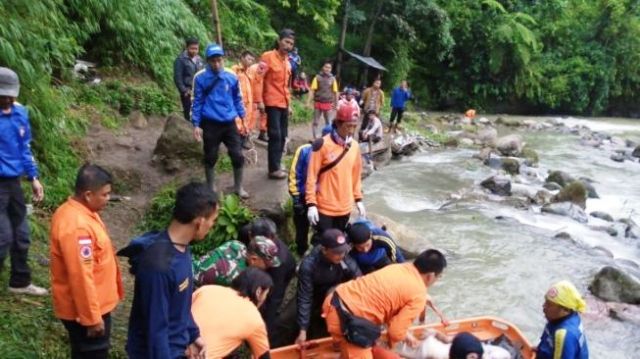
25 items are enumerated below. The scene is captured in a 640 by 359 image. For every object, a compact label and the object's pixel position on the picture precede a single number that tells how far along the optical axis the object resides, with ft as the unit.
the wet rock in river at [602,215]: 39.75
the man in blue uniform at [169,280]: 8.56
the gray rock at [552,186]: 47.18
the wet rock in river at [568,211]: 38.58
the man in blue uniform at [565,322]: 12.93
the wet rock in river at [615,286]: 24.35
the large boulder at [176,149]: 26.20
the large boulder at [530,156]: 58.10
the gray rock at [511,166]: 52.85
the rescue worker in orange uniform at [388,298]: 13.89
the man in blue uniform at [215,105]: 19.52
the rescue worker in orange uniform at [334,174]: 16.90
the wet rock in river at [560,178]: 48.82
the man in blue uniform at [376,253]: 16.65
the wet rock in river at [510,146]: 62.56
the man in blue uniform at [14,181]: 13.09
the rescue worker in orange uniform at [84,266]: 10.10
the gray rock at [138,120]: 32.65
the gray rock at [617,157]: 64.39
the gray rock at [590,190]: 46.42
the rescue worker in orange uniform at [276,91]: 22.77
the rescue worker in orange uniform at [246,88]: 29.03
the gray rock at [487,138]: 68.19
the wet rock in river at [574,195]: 41.75
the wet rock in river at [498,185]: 43.78
